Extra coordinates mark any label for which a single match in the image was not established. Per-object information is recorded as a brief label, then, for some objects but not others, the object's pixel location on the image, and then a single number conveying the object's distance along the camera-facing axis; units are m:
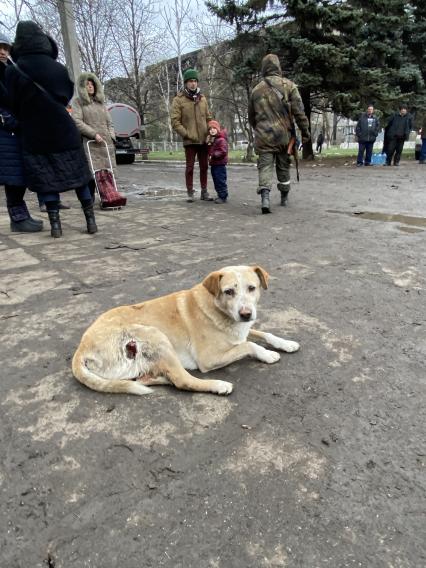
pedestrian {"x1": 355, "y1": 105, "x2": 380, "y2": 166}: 16.66
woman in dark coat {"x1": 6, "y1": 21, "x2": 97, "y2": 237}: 5.15
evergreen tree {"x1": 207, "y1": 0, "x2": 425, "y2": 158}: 16.72
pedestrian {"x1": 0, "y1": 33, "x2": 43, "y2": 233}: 5.43
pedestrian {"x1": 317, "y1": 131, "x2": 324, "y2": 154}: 38.32
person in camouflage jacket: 7.31
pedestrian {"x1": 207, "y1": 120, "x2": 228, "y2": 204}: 8.41
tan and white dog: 2.45
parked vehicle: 25.22
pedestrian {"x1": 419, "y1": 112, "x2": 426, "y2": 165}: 17.85
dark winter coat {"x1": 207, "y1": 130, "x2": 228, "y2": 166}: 8.42
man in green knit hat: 8.38
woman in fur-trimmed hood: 7.46
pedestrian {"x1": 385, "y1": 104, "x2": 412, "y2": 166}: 16.83
